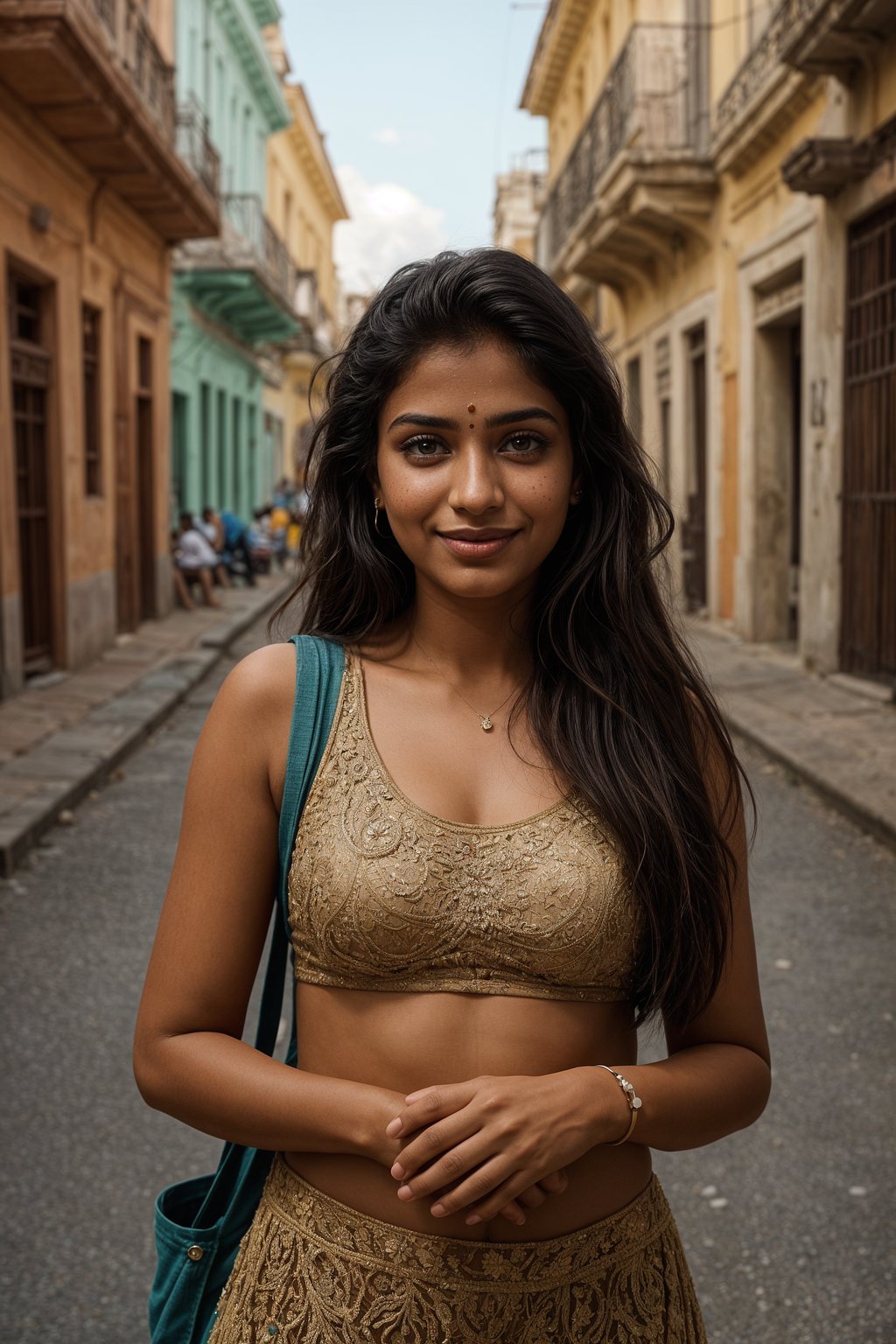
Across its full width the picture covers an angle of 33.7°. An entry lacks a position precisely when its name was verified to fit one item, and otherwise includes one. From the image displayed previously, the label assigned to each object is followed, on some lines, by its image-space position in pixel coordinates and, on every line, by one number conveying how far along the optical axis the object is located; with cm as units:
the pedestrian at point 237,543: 2308
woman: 158
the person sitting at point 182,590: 1927
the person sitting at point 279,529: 2906
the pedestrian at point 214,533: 2131
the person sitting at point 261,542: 2477
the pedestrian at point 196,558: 1972
